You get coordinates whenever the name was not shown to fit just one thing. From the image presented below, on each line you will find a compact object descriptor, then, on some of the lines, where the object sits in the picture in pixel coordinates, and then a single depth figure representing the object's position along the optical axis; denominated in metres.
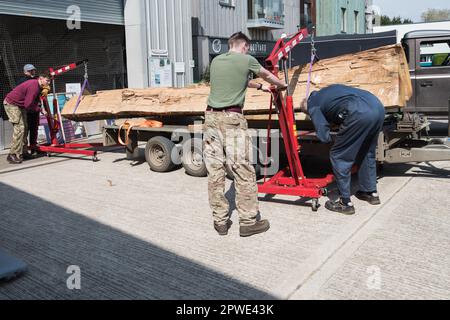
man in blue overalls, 5.57
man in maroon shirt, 9.71
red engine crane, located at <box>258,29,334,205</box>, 5.81
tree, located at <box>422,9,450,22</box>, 70.88
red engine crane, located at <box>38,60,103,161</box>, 9.75
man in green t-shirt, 5.07
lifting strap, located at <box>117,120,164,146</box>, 8.66
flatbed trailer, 6.88
